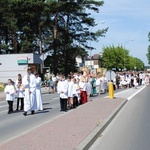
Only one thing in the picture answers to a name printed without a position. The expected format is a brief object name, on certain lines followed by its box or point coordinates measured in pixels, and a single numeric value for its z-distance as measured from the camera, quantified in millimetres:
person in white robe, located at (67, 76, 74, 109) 17750
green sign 47612
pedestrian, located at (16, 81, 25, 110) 18042
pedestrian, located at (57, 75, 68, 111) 16547
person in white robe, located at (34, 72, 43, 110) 16188
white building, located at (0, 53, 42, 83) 47938
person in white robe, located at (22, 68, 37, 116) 15523
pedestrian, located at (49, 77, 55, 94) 37156
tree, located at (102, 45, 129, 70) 105688
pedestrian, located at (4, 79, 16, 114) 17109
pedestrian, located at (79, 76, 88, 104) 20572
